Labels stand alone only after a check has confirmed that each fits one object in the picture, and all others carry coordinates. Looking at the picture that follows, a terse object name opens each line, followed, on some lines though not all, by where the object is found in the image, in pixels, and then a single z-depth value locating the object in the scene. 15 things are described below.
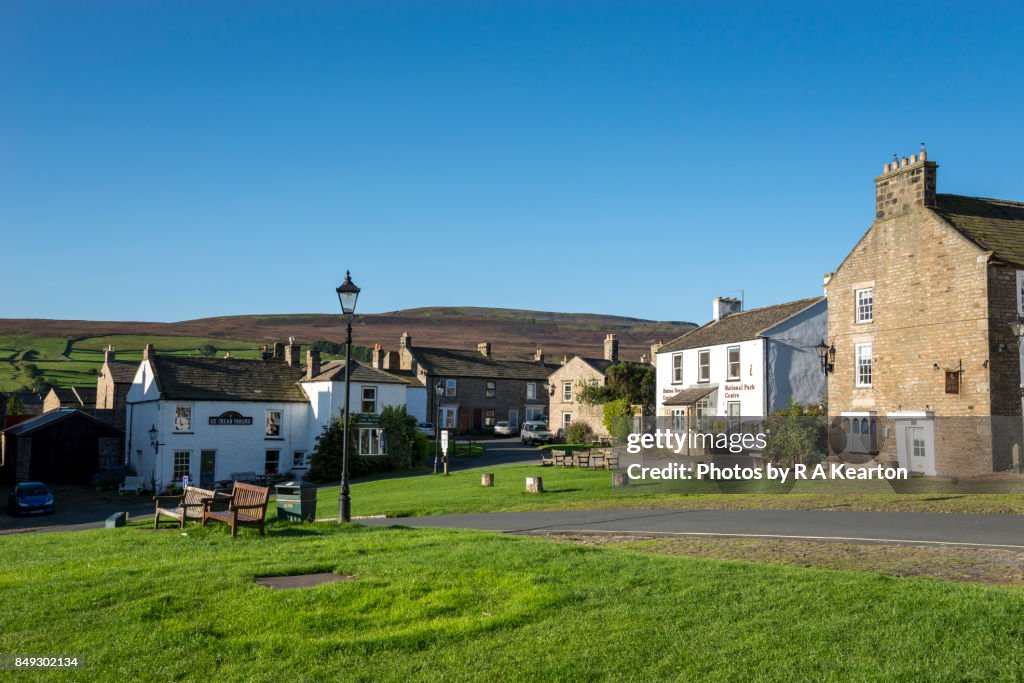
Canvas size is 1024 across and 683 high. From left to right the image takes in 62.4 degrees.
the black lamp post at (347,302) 19.11
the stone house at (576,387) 62.97
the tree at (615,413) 54.66
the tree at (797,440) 31.97
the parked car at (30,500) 36.72
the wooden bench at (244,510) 15.35
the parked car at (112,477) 48.69
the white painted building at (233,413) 47.44
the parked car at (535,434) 62.34
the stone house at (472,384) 76.62
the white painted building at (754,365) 43.59
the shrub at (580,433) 60.75
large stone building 29.19
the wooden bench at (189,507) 16.67
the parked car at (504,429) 74.06
